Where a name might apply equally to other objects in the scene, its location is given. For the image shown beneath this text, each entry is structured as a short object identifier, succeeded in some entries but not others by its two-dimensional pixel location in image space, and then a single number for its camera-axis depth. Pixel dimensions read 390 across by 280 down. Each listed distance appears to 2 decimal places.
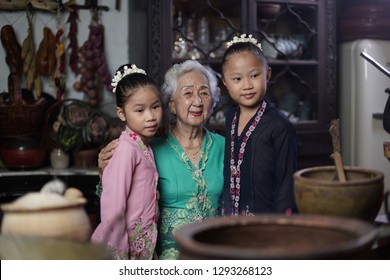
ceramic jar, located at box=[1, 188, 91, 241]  0.93
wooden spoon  1.28
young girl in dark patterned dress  1.91
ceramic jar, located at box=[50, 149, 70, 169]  3.25
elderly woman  2.02
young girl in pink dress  1.79
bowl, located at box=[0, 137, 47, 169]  3.14
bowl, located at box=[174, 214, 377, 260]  0.86
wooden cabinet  3.68
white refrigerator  3.80
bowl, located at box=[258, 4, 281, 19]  3.79
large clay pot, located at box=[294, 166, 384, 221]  1.14
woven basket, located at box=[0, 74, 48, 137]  3.12
